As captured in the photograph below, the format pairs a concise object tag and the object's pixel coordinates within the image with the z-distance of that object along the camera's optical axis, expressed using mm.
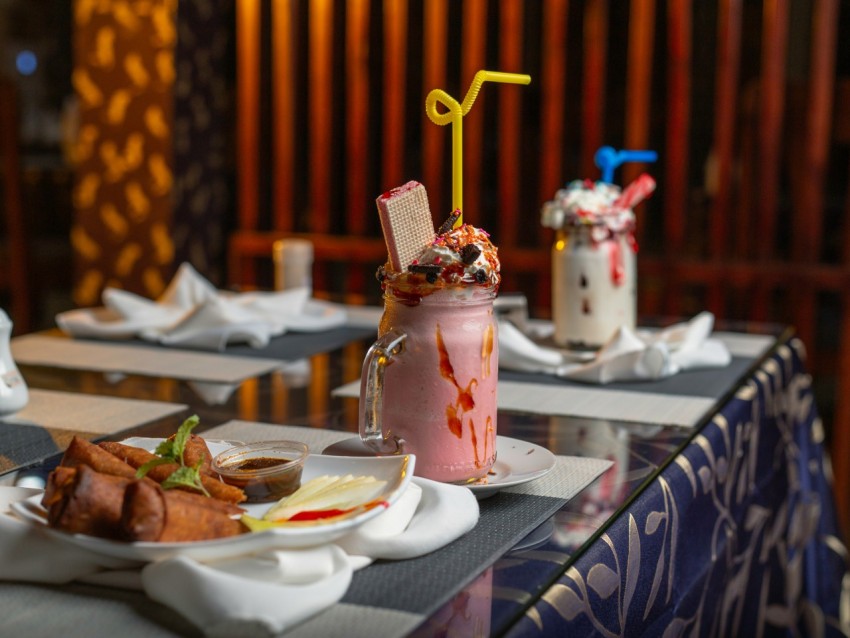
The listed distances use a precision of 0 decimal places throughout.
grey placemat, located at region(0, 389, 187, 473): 1111
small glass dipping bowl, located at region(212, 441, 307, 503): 840
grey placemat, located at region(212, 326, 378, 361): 1721
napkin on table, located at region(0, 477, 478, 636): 666
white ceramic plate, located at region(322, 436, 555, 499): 942
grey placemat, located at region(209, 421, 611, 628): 730
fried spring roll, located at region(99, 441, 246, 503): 807
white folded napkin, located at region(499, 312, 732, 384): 1524
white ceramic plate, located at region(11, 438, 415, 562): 706
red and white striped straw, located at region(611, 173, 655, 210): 1664
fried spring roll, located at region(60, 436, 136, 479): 816
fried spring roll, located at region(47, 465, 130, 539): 722
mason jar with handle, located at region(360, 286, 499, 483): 958
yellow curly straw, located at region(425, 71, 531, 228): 987
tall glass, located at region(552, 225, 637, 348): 1647
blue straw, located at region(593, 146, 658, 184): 1678
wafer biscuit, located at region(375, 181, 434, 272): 948
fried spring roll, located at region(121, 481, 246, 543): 708
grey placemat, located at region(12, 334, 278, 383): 1559
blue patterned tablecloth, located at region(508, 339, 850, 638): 869
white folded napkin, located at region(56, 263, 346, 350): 1763
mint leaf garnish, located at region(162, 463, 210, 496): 769
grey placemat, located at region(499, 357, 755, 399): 1472
